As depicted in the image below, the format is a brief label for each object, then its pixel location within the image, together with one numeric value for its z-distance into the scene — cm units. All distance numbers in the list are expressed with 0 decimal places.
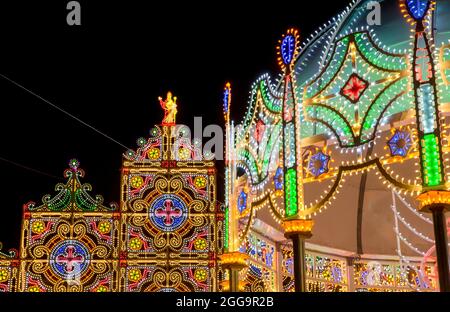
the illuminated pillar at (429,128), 1106
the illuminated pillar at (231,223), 1577
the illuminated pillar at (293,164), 1290
